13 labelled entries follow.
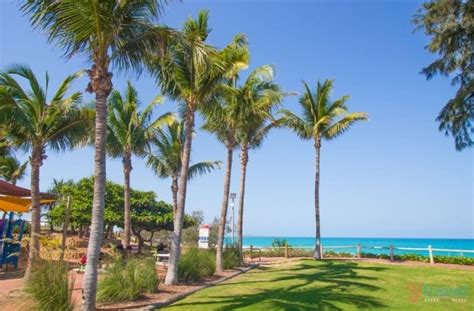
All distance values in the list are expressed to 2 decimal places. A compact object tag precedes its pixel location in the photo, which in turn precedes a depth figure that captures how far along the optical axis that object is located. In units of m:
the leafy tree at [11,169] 30.86
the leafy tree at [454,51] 15.29
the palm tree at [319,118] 25.33
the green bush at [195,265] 12.55
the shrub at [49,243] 7.62
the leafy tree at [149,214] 30.89
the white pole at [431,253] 22.00
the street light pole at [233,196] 23.92
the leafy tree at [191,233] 36.80
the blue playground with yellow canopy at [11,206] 14.20
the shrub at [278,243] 31.24
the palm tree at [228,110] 15.70
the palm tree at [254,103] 17.52
